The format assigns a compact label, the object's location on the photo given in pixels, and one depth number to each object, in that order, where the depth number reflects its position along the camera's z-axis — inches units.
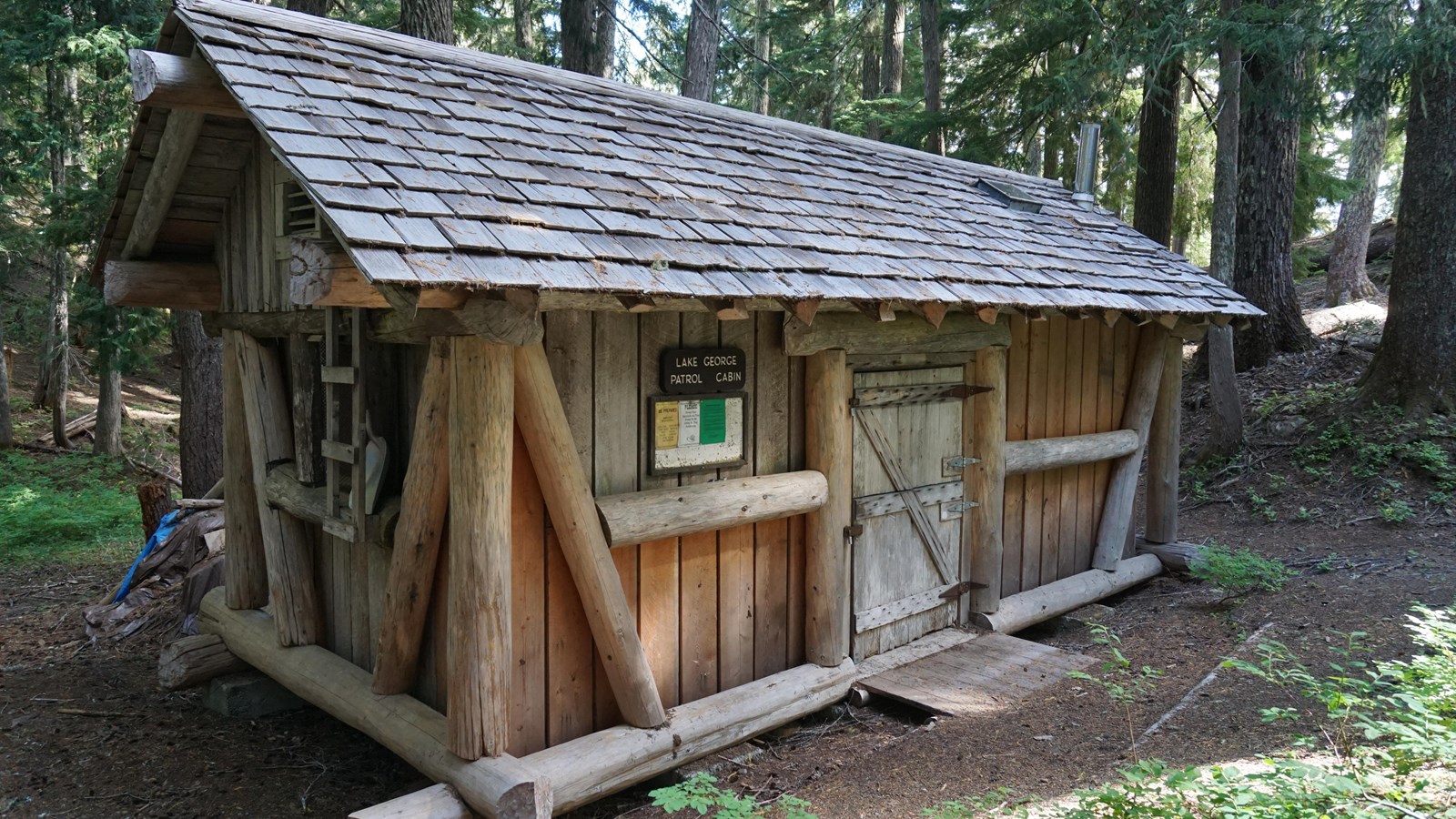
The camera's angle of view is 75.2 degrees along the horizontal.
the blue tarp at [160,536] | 312.7
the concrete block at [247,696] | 234.8
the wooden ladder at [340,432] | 185.3
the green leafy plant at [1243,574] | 287.9
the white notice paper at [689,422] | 196.9
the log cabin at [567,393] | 161.0
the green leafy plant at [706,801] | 144.0
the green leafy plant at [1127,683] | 186.8
